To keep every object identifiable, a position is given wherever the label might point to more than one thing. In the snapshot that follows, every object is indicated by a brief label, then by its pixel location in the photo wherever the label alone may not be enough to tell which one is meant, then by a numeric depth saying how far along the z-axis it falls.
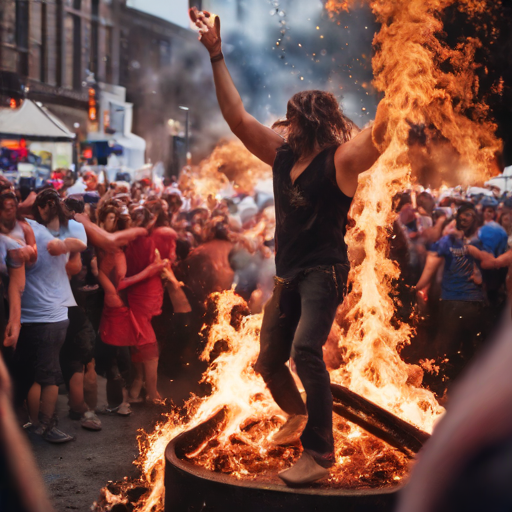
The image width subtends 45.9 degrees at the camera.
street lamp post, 8.45
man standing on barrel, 2.89
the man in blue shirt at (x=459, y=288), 6.85
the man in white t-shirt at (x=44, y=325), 4.82
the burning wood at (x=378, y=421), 3.33
